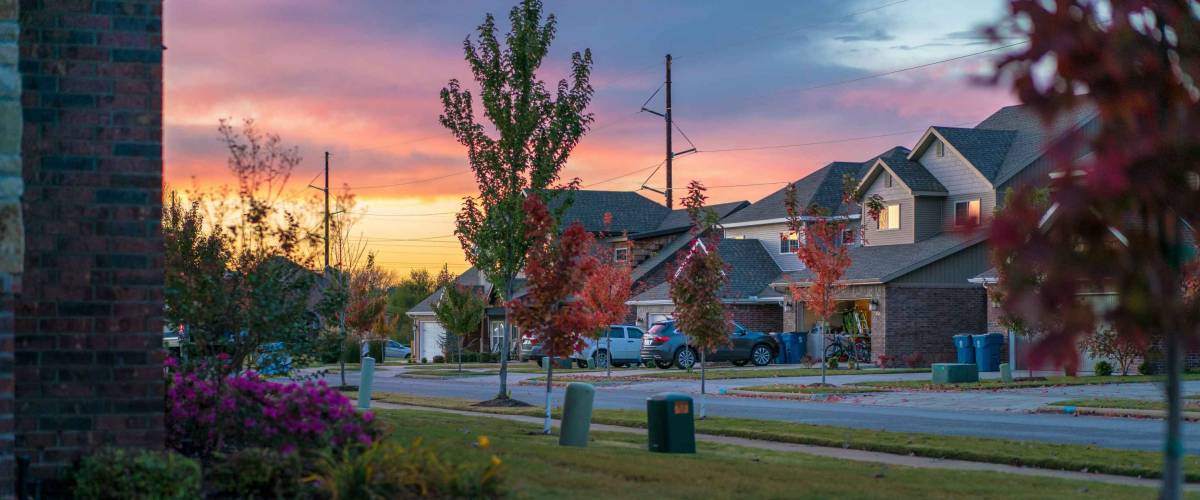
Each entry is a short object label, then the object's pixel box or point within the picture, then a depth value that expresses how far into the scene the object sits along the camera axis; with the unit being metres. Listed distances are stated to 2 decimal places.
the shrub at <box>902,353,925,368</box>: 43.38
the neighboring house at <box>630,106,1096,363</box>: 44.09
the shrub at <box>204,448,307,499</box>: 9.38
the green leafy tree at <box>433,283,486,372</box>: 49.00
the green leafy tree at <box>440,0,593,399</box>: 25.72
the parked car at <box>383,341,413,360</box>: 81.38
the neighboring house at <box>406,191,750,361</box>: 59.41
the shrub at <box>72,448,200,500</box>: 8.73
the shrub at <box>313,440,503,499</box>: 8.91
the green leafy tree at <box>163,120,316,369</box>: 12.11
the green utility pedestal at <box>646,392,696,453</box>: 15.16
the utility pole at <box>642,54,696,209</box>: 62.03
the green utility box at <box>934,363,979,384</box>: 32.72
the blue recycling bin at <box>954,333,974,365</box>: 41.16
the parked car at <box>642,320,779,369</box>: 44.78
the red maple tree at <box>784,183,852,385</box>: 34.53
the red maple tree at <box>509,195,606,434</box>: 18.22
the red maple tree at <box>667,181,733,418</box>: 23.11
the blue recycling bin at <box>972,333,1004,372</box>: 40.87
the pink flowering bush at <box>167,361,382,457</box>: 10.47
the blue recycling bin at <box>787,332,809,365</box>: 47.91
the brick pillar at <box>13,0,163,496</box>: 9.26
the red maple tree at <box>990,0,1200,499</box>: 5.80
